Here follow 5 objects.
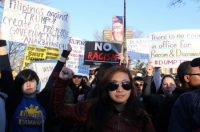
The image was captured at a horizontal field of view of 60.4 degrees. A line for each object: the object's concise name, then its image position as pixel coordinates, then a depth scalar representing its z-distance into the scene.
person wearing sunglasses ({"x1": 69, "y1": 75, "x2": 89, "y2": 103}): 4.81
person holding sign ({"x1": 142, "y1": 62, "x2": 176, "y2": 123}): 2.80
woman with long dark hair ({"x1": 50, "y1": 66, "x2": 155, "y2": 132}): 1.51
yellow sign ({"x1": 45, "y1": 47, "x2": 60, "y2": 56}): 5.04
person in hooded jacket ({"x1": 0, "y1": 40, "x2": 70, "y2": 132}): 2.29
